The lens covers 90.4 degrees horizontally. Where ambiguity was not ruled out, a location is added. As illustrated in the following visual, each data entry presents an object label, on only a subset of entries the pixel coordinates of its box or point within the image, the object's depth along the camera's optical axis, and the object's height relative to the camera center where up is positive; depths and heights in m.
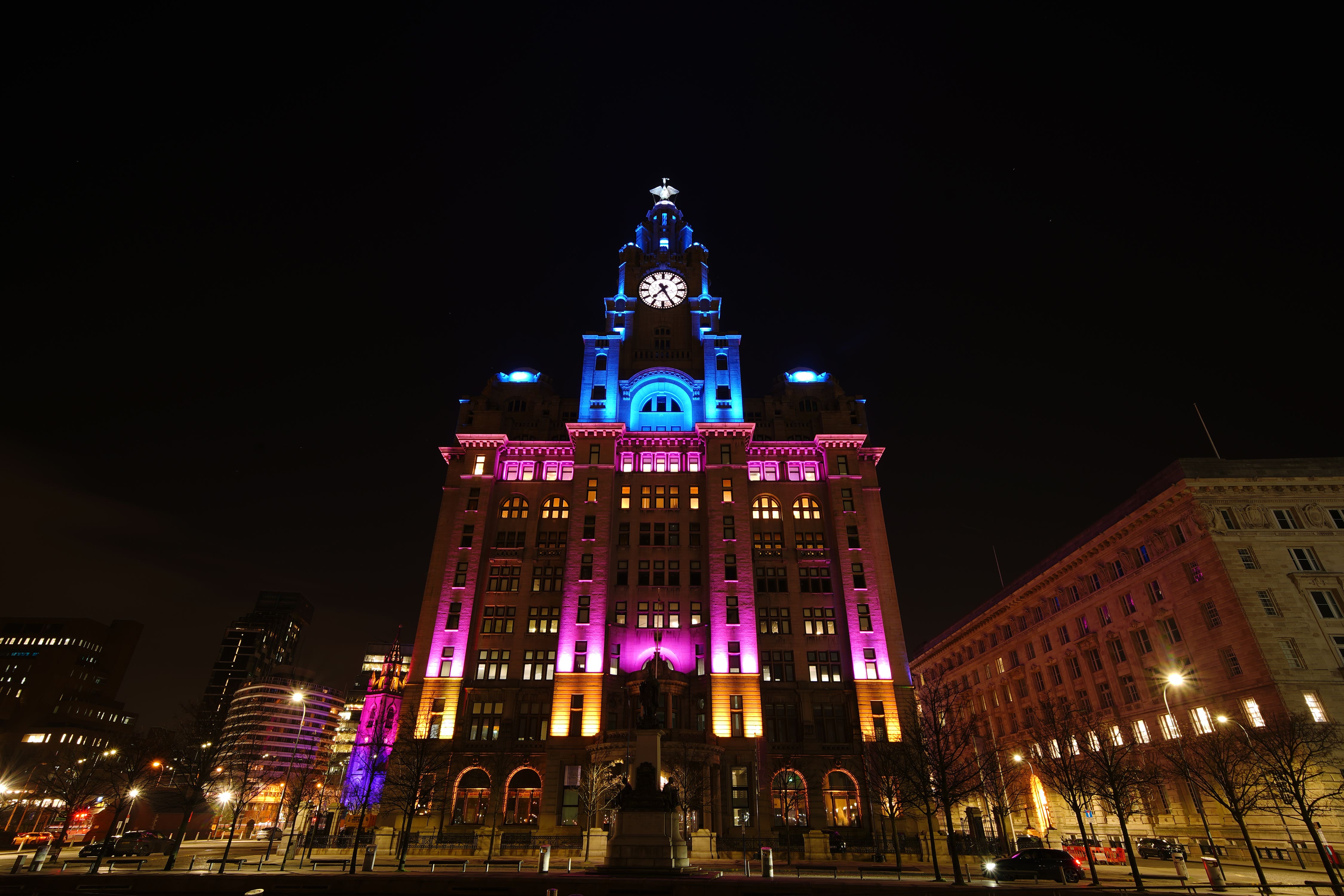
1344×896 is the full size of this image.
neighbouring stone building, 47.50 +16.02
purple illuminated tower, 63.91 +9.42
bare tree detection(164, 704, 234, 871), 41.06 +4.07
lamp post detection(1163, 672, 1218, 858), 40.78 +7.17
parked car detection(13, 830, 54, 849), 53.86 -1.36
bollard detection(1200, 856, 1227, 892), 29.56 -1.78
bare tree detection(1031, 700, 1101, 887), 43.41 +5.18
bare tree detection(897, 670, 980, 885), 38.38 +4.26
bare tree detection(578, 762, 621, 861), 53.97 +2.72
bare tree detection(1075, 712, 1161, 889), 38.25 +3.89
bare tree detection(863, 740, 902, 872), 51.66 +3.83
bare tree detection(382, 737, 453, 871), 48.75 +3.92
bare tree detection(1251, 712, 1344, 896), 36.25 +3.81
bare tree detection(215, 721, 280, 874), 60.02 +6.57
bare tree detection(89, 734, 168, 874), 46.56 +4.33
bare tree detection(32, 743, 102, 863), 50.31 +3.82
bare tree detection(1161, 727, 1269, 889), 35.47 +3.53
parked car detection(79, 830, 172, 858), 45.97 -1.51
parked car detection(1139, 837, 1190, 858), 46.78 -1.17
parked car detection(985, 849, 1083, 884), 33.94 -1.67
